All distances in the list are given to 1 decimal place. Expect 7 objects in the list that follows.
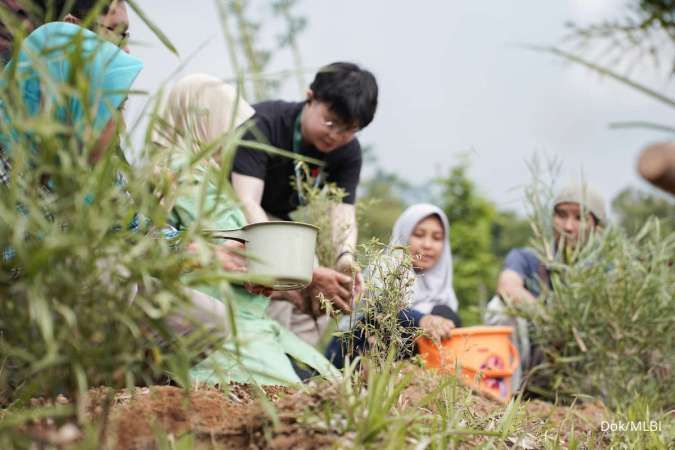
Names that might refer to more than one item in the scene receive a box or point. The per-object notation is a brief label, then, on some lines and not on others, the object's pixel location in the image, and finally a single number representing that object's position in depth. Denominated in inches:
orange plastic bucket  155.7
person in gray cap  179.8
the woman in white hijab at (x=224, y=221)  63.5
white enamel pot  98.7
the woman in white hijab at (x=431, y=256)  188.7
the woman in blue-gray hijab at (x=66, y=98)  56.6
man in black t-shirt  153.9
